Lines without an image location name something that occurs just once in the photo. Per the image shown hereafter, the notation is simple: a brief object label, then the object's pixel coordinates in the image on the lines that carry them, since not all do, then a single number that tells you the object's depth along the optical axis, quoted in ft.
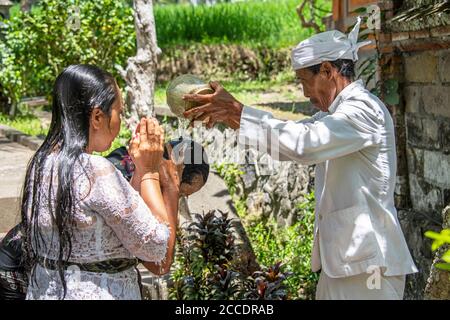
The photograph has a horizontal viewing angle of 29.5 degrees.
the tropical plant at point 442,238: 5.61
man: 10.50
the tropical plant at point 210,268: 16.08
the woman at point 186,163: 10.12
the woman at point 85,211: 8.54
